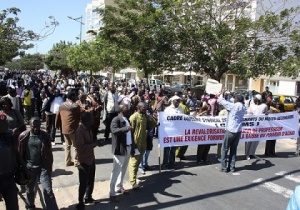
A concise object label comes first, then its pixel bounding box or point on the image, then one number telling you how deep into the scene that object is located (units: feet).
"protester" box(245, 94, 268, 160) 30.09
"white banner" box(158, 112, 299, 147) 26.40
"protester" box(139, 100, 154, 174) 24.26
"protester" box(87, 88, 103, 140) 32.31
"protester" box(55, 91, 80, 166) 24.76
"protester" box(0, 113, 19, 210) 13.94
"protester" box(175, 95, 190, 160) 28.22
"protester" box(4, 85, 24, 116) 29.54
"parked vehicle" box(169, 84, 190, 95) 112.53
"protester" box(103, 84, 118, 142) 34.24
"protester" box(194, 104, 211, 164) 28.40
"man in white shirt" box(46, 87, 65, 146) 32.42
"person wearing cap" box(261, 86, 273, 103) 44.10
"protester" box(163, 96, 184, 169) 26.37
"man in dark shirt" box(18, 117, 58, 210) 16.12
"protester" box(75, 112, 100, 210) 17.74
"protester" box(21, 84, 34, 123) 40.86
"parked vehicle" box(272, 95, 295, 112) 74.64
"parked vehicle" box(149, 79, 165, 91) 126.85
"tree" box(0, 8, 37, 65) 37.52
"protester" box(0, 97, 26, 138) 19.84
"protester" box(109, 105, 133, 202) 19.40
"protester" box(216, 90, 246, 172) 25.08
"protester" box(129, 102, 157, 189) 21.16
